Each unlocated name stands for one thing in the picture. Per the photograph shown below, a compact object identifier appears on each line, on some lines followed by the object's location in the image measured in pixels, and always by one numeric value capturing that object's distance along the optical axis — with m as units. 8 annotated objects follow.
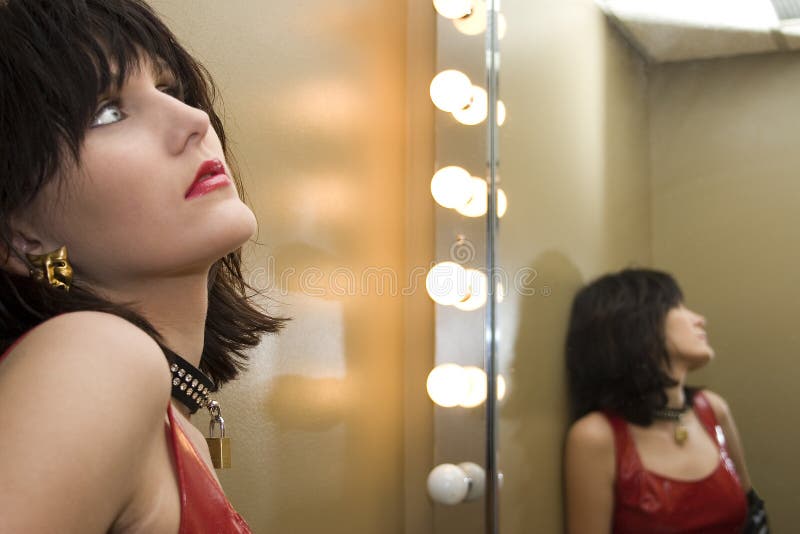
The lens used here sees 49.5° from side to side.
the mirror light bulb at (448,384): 1.47
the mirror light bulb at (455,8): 1.51
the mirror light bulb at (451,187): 1.48
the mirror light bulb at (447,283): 1.48
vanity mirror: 1.36
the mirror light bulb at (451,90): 1.49
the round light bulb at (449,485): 1.42
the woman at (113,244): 0.54
